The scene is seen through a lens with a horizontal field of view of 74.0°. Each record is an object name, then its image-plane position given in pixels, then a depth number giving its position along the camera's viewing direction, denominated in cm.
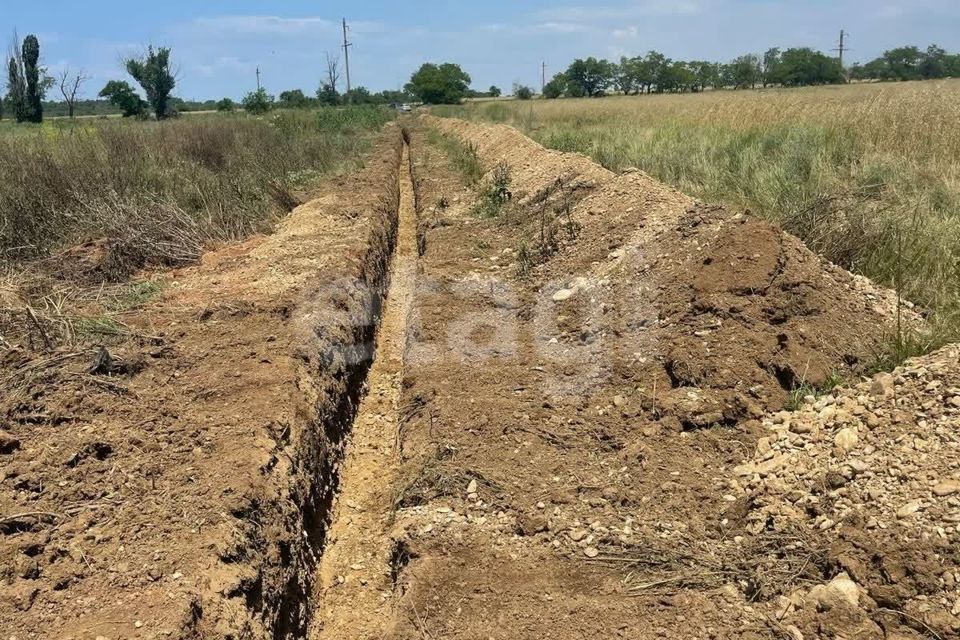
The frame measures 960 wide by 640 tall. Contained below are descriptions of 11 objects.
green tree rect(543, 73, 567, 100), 7502
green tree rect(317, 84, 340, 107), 5513
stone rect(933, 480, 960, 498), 268
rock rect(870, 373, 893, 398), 338
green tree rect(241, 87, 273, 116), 4010
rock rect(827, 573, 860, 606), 253
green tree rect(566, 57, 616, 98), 7869
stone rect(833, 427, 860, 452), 316
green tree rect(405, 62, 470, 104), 6769
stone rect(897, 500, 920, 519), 270
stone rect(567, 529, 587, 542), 325
